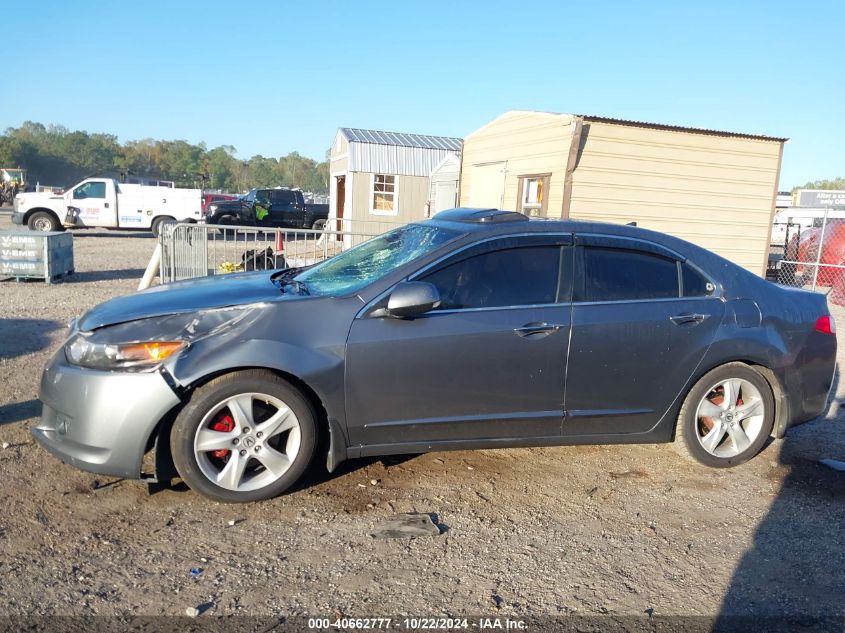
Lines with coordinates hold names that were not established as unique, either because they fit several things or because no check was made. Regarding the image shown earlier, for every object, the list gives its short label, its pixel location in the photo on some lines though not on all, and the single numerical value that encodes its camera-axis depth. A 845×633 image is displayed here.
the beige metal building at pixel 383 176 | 22.70
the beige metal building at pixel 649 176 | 10.40
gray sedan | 3.57
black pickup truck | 27.30
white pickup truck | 21.39
